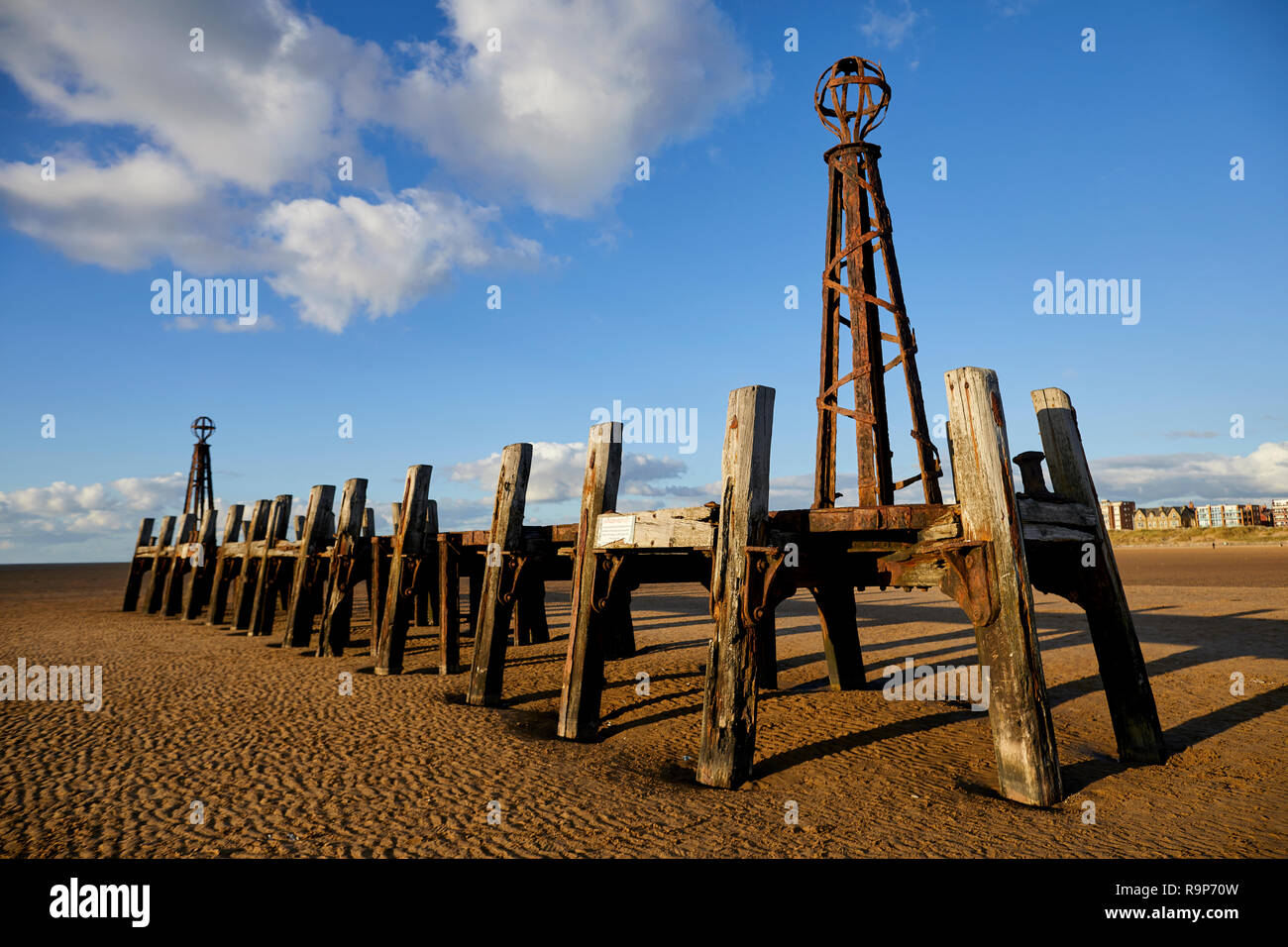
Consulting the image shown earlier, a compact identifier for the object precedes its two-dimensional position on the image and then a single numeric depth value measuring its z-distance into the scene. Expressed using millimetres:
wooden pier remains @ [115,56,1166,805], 5293
